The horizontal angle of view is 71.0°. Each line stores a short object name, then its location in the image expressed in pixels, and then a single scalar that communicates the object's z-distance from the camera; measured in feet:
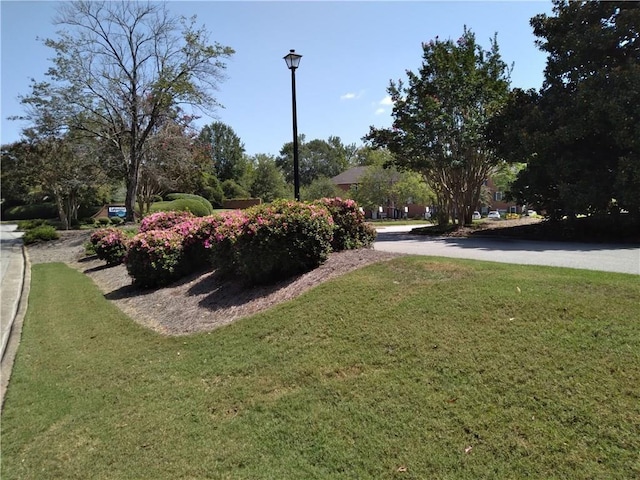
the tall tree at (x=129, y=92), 70.13
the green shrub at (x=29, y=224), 90.07
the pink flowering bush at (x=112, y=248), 47.82
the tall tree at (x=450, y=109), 62.49
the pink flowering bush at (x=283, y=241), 22.93
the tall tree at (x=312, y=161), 281.74
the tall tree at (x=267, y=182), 193.36
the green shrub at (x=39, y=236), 71.26
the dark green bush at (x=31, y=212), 152.56
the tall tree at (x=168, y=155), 77.66
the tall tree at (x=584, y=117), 41.27
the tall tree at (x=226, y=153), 226.58
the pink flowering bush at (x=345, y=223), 26.86
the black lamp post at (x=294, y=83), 36.27
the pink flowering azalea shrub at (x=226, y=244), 25.93
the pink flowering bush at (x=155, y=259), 31.09
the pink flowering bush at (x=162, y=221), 40.90
